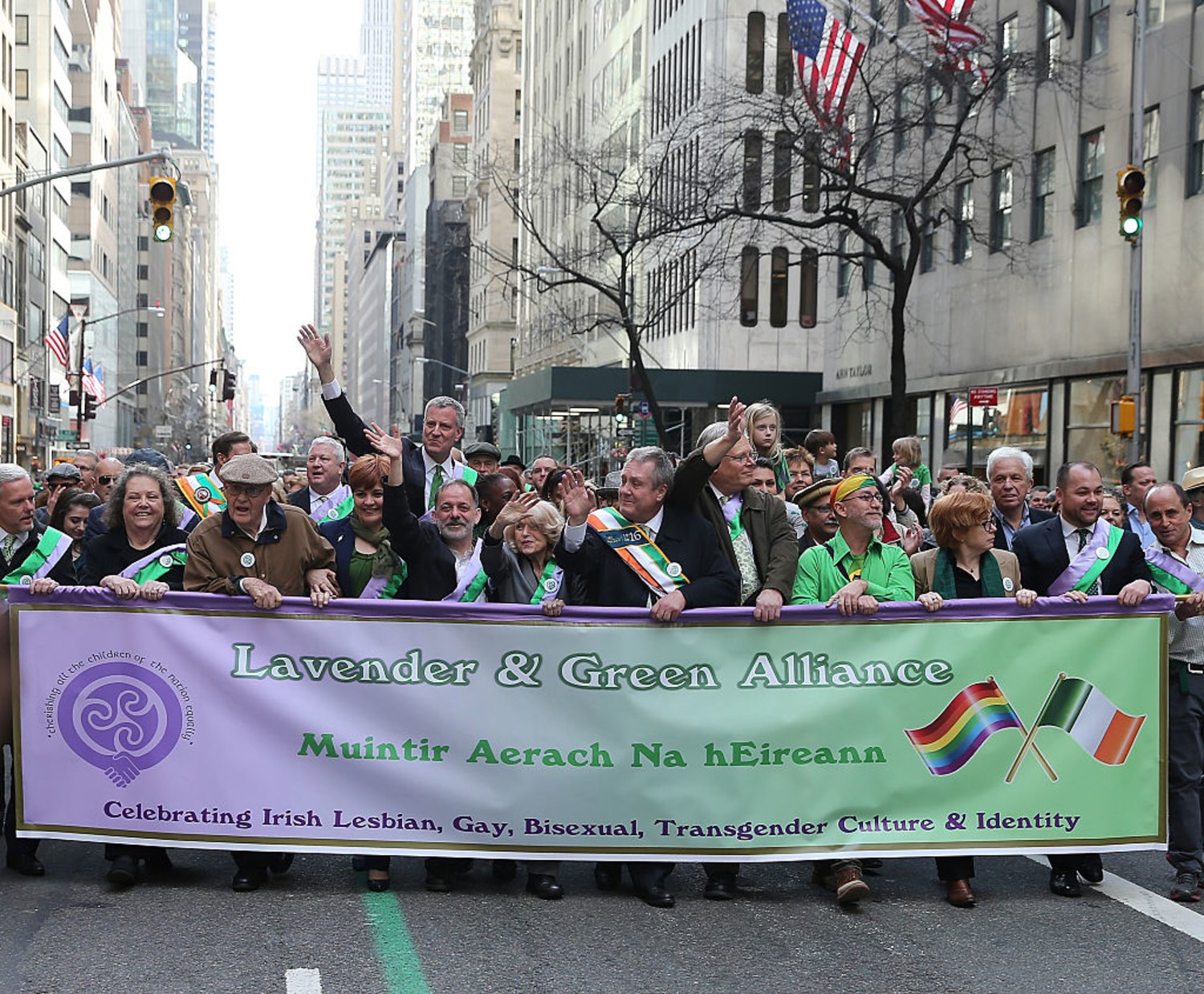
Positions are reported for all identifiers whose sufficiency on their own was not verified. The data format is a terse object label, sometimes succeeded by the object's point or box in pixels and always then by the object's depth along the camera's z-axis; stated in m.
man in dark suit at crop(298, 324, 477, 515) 8.52
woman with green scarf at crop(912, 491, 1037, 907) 7.44
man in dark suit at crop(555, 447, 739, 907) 7.30
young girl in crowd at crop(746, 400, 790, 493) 10.06
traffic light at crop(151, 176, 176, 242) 21.36
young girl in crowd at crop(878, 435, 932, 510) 12.66
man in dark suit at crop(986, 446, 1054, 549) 8.92
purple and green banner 7.11
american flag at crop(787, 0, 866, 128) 25.55
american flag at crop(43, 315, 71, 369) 57.22
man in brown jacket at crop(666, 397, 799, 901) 7.25
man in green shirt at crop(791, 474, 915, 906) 7.34
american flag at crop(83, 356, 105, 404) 60.38
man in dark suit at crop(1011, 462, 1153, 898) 7.58
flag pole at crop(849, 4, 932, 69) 21.84
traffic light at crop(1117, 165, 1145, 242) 18.53
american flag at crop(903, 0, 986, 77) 24.00
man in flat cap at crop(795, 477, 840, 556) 8.80
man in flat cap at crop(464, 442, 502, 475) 11.70
